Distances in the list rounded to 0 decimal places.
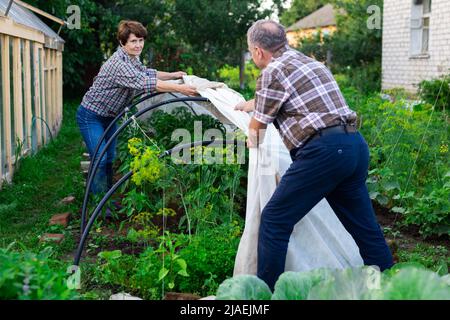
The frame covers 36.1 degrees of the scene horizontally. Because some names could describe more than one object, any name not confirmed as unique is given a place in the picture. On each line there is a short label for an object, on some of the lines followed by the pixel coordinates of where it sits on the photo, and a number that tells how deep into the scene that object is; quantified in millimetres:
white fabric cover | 3945
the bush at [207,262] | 4027
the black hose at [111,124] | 5565
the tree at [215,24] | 22297
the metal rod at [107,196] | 4195
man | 3605
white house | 15484
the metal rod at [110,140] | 4719
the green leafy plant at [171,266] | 3755
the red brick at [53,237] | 5277
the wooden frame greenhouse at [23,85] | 7477
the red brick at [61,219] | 5877
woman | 5469
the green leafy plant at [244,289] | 2816
